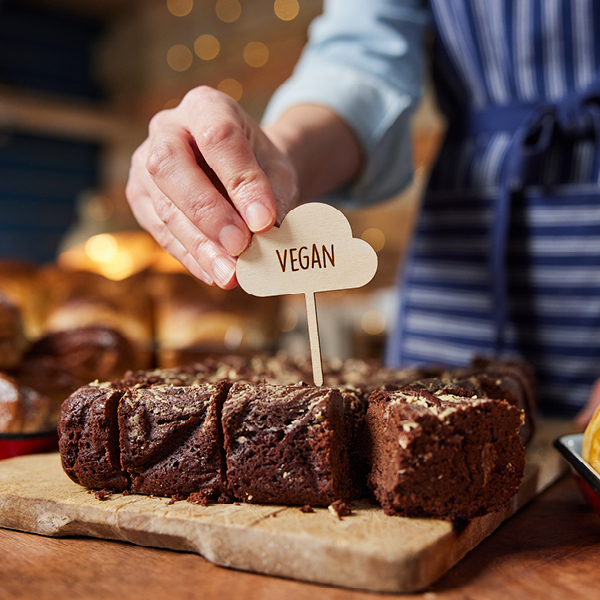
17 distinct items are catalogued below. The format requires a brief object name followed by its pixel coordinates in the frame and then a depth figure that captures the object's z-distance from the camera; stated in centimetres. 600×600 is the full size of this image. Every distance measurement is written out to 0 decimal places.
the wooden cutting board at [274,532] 43
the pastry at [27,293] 107
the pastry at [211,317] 101
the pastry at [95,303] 103
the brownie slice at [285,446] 48
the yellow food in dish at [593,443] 49
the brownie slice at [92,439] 50
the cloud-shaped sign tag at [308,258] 50
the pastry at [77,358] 63
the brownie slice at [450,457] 45
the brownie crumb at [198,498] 48
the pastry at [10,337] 65
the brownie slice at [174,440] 49
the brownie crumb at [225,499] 49
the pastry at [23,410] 57
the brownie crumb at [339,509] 46
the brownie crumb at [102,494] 49
